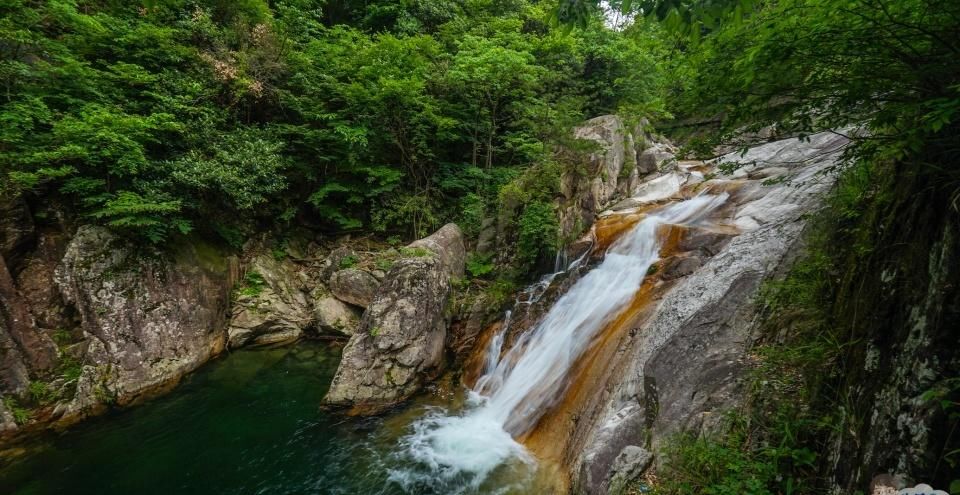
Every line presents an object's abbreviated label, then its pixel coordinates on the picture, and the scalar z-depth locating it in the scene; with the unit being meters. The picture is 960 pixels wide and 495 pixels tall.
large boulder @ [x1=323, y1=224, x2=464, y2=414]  7.43
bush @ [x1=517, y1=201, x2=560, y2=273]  9.10
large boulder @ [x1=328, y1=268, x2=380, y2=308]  10.55
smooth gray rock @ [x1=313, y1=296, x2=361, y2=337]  10.31
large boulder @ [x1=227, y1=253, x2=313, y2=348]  9.78
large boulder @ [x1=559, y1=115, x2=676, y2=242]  9.66
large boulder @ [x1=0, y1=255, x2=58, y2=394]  6.63
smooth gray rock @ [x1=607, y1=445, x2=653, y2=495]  3.73
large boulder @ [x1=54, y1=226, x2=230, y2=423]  7.36
